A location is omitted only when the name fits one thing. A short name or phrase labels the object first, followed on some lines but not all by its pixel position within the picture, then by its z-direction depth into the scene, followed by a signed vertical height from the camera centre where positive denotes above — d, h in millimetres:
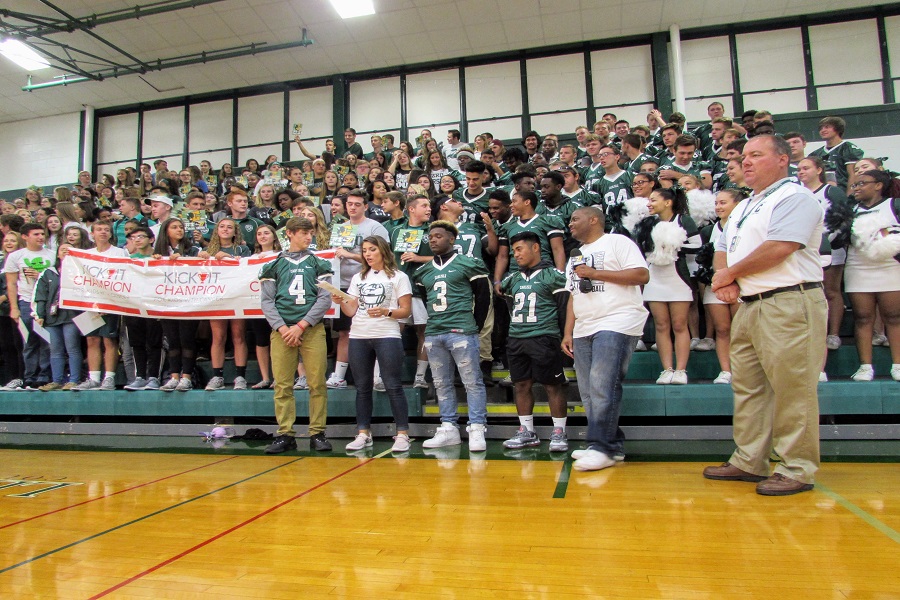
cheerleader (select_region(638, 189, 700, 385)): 4480 +522
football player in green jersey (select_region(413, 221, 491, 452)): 4328 +199
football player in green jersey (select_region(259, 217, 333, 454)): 4586 +303
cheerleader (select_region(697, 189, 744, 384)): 4352 +430
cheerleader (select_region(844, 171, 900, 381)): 4273 +561
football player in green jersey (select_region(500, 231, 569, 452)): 4184 +122
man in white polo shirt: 2828 +112
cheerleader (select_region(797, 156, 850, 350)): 4621 +696
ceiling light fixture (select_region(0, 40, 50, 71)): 11547 +6496
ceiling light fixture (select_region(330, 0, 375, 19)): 10867 +6569
